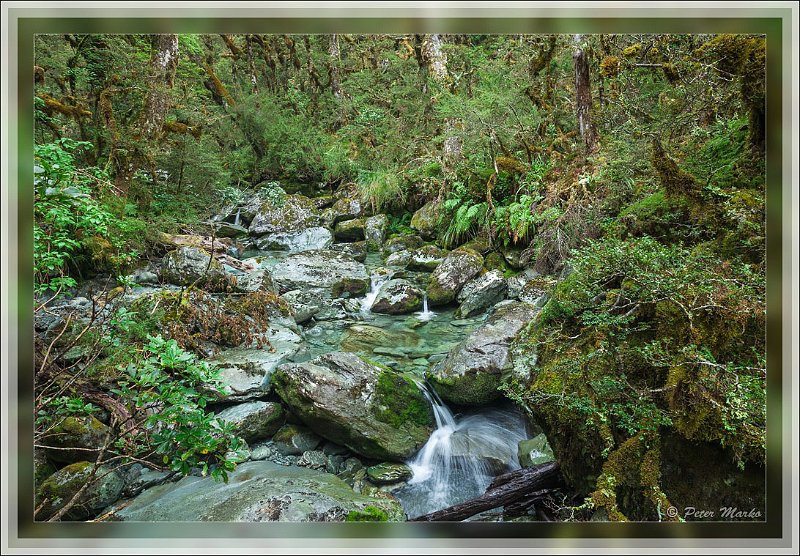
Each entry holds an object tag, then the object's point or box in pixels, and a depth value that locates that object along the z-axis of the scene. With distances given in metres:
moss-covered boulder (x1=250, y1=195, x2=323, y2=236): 8.83
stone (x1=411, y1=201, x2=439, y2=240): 8.27
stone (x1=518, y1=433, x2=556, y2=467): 3.00
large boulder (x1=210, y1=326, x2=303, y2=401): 3.91
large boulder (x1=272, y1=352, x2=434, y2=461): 3.51
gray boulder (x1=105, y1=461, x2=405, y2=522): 2.38
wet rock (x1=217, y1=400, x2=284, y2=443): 3.63
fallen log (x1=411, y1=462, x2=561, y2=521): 2.51
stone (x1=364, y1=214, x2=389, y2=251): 8.68
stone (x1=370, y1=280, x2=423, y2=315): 6.25
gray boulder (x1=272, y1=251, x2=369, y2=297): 6.80
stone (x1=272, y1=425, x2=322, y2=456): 3.62
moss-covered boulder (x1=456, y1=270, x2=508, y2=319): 5.93
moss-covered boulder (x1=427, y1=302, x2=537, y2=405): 3.84
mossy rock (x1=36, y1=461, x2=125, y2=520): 2.58
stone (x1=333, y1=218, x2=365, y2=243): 8.94
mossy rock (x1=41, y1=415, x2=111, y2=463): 3.03
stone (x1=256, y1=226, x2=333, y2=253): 8.45
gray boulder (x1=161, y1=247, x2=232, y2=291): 5.38
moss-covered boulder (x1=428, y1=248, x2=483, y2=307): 6.23
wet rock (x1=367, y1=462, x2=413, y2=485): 3.36
